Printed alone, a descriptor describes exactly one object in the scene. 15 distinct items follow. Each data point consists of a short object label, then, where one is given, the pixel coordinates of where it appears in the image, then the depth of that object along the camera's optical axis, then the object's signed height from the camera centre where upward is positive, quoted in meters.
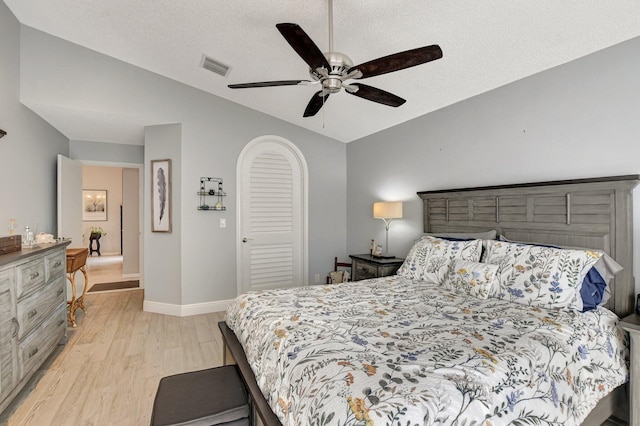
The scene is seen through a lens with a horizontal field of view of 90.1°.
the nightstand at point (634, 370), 1.74 -0.86
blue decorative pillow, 2.04 -0.48
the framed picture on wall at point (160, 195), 4.21 +0.24
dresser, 2.09 -0.76
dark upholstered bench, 1.43 -0.91
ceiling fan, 1.79 +0.91
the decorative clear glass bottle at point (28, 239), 3.05 -0.25
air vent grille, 3.43 +1.63
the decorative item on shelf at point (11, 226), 2.93 -0.12
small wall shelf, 4.27 +0.26
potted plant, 9.19 -0.54
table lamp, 3.79 +0.04
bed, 1.14 -0.61
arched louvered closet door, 4.58 -0.03
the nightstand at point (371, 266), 3.65 -0.64
